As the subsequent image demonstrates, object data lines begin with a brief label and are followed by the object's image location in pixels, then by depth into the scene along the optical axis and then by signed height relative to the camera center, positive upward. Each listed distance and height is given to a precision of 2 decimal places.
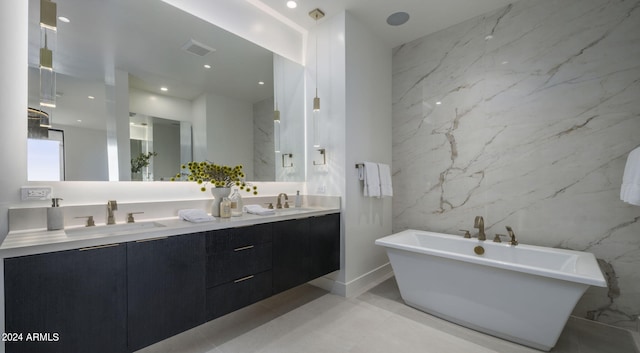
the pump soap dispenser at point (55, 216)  1.45 -0.17
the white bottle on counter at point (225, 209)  1.97 -0.20
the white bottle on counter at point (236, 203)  2.16 -0.17
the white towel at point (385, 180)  2.86 -0.01
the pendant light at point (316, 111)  2.62 +0.74
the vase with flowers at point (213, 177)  2.08 +0.06
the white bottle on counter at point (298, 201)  2.77 -0.22
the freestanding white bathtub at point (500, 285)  1.67 -0.80
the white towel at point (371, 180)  2.72 -0.01
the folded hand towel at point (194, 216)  1.73 -0.22
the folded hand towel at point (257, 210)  2.11 -0.24
